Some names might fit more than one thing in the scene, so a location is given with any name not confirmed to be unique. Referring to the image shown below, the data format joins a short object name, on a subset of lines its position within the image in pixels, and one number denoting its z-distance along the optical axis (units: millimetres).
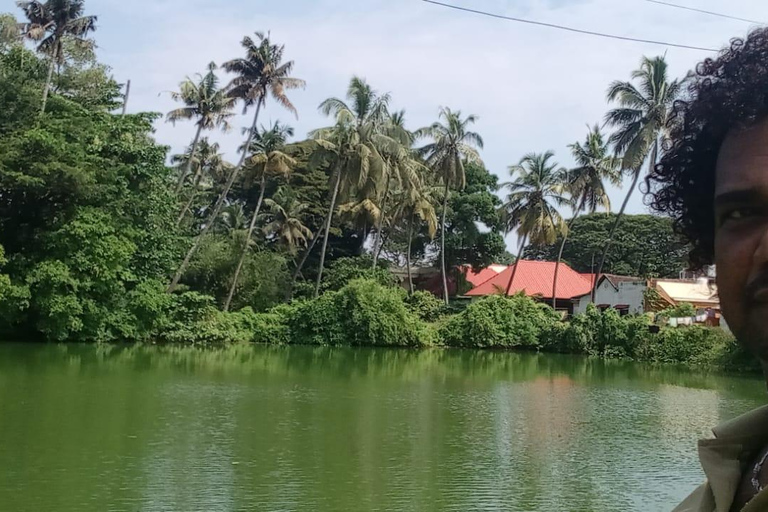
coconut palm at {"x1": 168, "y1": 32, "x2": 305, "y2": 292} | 23438
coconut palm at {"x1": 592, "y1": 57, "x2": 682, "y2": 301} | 24516
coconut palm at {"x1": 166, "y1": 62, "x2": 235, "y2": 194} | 24516
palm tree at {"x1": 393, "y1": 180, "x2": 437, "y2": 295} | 28703
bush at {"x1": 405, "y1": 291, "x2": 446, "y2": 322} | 28203
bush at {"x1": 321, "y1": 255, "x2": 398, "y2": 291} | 28448
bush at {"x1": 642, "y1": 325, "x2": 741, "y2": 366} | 22258
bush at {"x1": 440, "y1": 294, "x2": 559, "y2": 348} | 26250
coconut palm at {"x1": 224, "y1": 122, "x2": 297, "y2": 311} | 26406
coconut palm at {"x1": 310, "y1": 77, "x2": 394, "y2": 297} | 25844
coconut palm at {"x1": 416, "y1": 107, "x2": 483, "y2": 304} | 27953
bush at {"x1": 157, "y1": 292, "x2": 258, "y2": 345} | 23344
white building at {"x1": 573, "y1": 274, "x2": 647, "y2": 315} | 30328
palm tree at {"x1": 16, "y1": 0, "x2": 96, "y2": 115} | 21547
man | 971
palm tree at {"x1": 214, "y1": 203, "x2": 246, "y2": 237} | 31406
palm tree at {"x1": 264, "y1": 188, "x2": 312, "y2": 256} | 29688
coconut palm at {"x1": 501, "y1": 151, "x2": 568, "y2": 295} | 28750
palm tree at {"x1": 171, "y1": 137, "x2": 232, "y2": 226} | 31859
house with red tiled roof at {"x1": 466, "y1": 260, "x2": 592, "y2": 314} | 34219
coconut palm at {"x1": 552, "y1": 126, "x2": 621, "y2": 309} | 27672
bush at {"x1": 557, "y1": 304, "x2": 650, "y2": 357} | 24719
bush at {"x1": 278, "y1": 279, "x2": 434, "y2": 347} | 25406
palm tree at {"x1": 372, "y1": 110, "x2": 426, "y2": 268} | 26812
